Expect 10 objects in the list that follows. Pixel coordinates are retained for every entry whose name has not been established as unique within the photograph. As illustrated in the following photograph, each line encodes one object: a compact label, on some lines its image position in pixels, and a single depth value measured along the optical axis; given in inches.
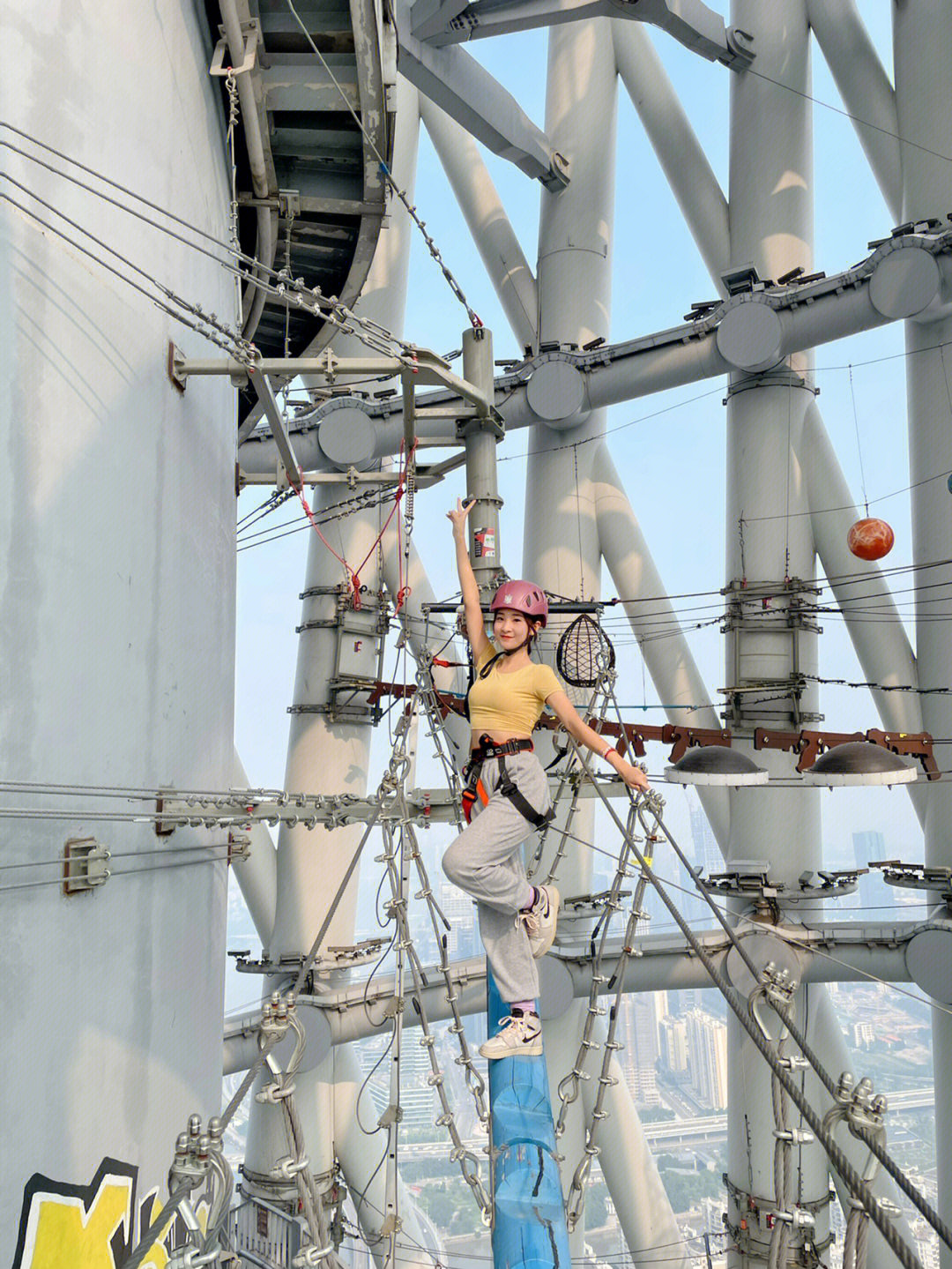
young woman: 161.3
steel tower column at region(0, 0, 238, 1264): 145.1
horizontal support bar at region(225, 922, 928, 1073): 564.1
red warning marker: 497.4
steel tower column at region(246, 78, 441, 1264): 662.5
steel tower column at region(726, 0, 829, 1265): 603.2
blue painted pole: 133.9
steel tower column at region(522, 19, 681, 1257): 701.3
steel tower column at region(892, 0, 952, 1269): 566.6
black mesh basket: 322.3
